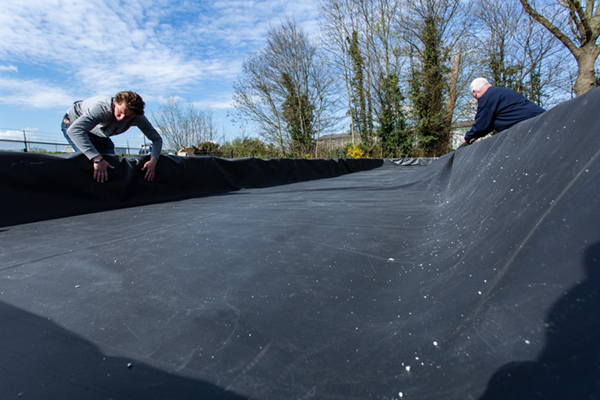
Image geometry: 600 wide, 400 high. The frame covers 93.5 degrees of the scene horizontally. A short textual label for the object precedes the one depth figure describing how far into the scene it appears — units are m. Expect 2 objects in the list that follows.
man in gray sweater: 1.78
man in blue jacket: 2.05
